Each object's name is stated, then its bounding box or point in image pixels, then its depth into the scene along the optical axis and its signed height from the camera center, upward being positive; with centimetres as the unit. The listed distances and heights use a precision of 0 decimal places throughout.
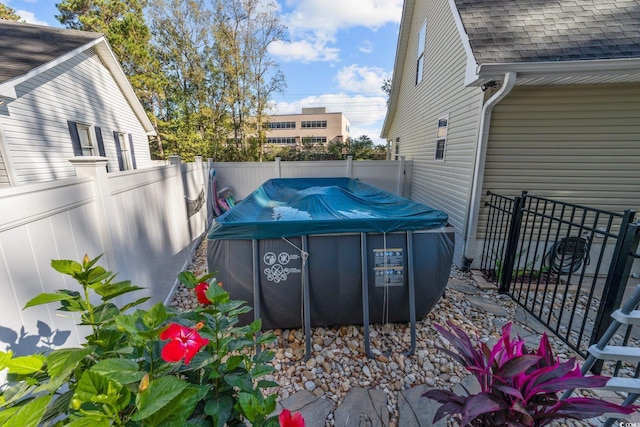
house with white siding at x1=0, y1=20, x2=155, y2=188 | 462 +127
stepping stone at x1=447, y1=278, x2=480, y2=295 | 336 -178
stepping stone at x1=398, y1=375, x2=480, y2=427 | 170 -175
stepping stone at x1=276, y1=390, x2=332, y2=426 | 172 -175
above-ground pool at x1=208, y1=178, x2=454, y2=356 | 217 -96
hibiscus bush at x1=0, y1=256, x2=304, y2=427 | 70 -65
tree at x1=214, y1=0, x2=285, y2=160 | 1130 +433
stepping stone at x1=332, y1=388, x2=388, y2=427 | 171 -176
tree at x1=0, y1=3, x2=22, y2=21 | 1324 +778
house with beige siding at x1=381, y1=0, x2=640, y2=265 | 309 +67
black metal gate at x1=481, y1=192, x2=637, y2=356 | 192 -142
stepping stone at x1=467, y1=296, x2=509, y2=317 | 293 -178
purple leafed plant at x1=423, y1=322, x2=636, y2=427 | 120 -117
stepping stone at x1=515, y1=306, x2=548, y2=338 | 265 -179
